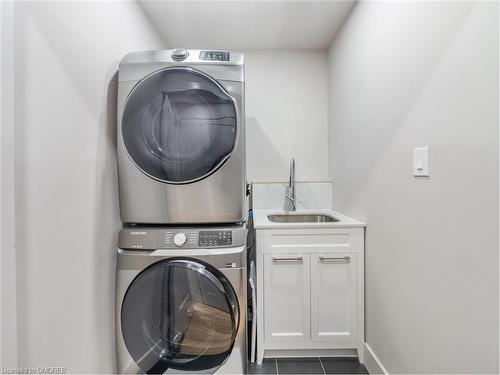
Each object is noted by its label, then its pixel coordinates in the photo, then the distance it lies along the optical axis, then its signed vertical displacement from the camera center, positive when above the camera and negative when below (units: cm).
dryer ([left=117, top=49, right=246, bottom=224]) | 131 +26
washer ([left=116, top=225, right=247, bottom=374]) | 128 -58
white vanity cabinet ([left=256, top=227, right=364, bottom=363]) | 172 -70
